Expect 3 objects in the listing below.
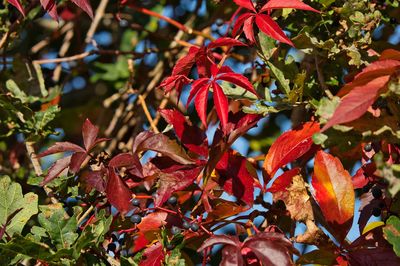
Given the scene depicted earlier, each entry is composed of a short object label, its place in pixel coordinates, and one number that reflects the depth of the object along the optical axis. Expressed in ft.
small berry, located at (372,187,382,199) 4.33
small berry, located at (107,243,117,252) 4.47
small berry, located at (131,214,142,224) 4.43
